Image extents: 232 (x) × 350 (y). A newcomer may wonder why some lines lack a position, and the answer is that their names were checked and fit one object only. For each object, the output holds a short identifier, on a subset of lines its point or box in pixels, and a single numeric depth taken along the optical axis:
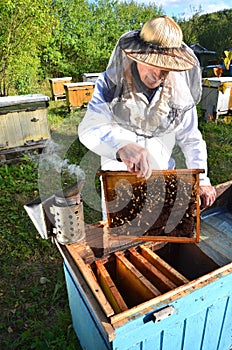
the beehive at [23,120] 4.27
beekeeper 1.22
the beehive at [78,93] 7.49
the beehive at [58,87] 9.46
